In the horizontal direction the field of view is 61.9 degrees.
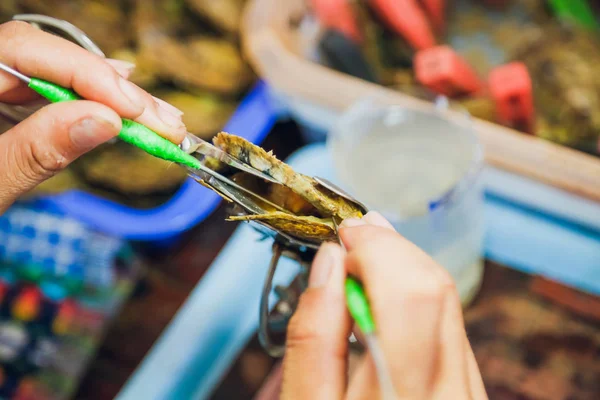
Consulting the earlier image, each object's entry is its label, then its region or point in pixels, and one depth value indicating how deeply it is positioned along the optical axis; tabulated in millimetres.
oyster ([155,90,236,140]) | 912
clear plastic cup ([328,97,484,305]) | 659
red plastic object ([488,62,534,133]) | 726
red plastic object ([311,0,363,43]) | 849
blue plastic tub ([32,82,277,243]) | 847
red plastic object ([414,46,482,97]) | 783
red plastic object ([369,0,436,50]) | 868
